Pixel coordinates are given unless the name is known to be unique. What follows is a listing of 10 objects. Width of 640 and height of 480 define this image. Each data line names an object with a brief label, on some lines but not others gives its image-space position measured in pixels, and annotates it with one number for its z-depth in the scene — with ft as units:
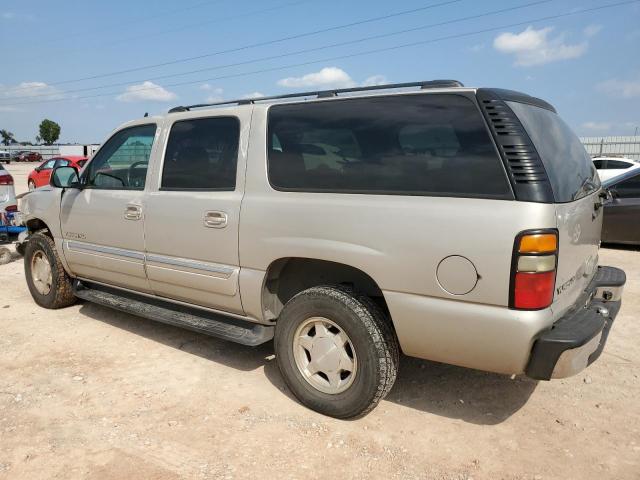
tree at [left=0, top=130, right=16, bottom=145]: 380.33
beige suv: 8.32
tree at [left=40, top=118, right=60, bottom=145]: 349.41
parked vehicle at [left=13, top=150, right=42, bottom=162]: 194.39
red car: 60.13
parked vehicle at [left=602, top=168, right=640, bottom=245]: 26.45
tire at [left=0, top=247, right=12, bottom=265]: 25.18
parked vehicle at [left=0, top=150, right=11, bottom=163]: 157.19
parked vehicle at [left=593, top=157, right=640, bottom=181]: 44.78
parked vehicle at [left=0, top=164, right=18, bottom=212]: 27.04
